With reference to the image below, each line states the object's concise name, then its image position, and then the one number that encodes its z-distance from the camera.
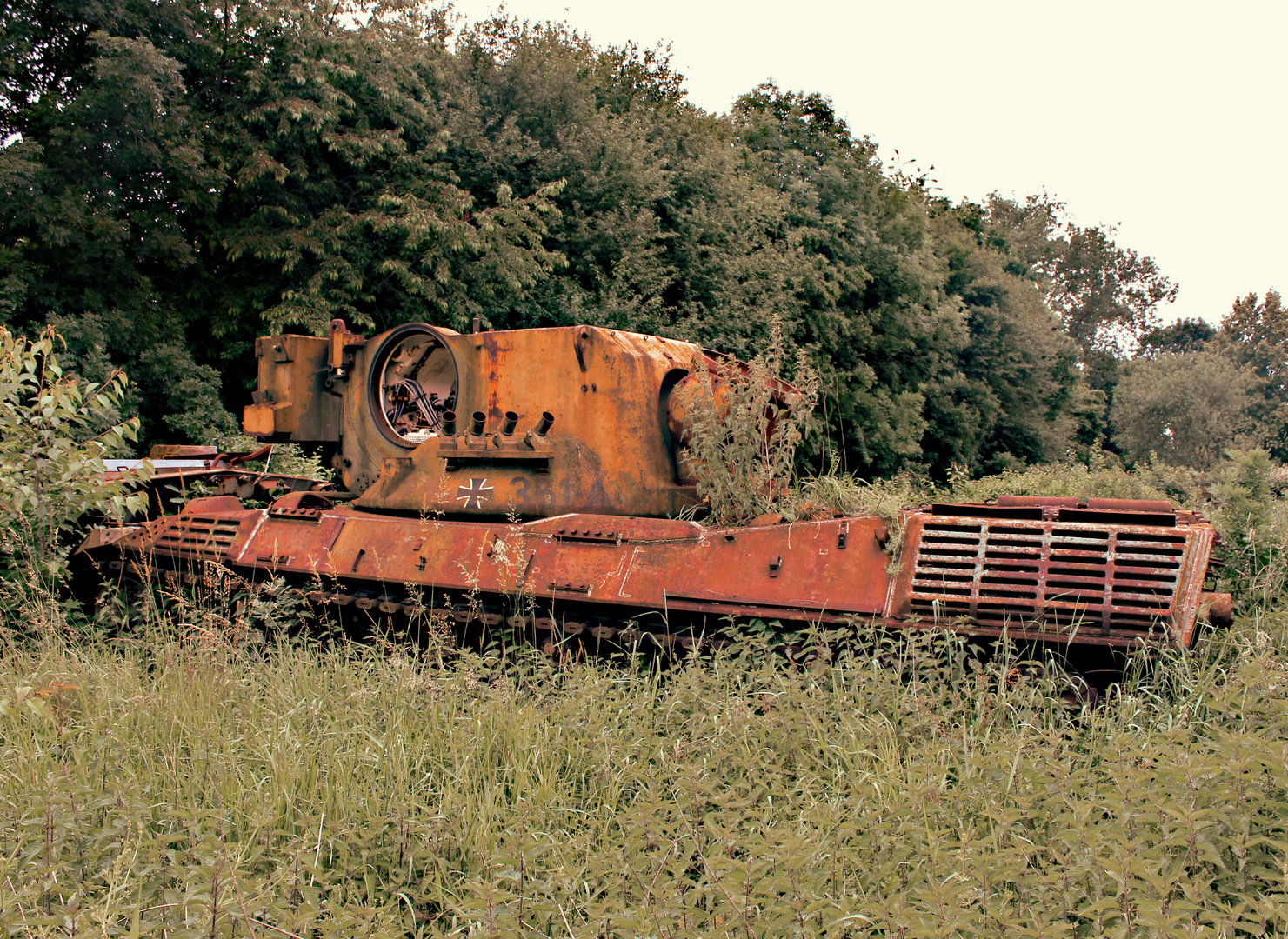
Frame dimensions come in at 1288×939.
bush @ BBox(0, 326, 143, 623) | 5.59
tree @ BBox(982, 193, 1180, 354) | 59.12
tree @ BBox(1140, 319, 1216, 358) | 61.00
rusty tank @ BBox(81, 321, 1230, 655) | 4.54
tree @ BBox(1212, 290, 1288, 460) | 41.88
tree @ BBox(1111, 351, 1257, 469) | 39.69
